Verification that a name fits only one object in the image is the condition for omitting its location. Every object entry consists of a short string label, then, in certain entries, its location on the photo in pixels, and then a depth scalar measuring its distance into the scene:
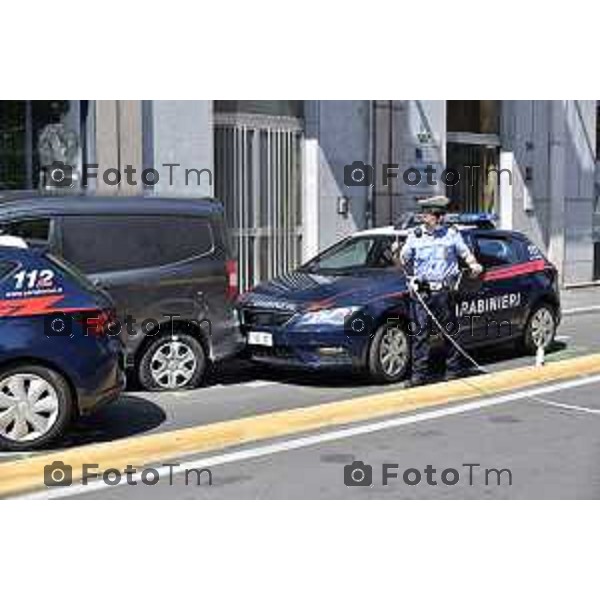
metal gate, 15.09
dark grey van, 8.70
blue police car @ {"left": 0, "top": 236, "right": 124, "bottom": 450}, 6.95
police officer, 9.27
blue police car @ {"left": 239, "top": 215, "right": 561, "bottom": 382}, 9.33
